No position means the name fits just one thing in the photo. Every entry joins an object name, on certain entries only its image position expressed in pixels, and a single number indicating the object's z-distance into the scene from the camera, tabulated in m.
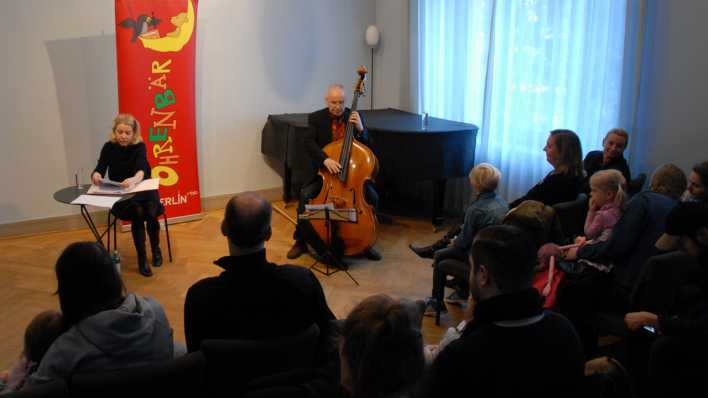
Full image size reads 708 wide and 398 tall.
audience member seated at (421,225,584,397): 1.43
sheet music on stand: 3.83
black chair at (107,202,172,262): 4.15
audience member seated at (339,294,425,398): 1.22
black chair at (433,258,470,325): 3.04
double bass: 3.91
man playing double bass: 4.16
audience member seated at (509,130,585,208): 3.35
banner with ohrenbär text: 4.41
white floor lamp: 5.77
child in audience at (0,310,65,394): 1.78
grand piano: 4.54
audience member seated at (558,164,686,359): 2.54
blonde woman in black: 4.00
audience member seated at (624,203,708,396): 2.04
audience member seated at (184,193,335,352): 1.83
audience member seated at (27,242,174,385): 1.66
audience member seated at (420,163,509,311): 3.01
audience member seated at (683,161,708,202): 2.58
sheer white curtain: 3.88
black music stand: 3.83
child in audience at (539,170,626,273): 2.79
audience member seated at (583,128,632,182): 3.54
